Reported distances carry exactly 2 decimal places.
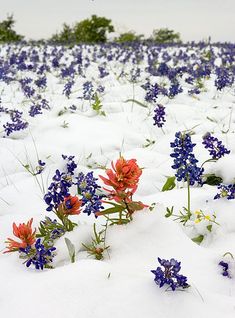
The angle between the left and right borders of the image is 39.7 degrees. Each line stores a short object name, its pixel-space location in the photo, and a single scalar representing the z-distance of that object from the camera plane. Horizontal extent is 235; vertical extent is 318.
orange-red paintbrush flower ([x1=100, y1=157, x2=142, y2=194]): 1.42
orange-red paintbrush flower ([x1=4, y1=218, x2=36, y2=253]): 1.46
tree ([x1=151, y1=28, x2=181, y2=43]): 28.65
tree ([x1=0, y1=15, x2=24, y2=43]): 21.26
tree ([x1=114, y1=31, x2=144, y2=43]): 26.46
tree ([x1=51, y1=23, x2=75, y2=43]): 24.33
